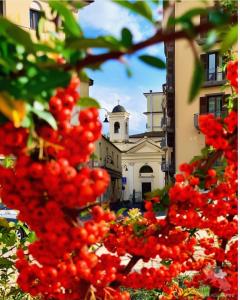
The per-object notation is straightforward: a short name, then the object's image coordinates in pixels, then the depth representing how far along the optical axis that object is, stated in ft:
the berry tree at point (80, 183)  2.33
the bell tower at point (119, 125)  101.22
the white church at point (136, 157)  96.94
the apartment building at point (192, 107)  44.60
